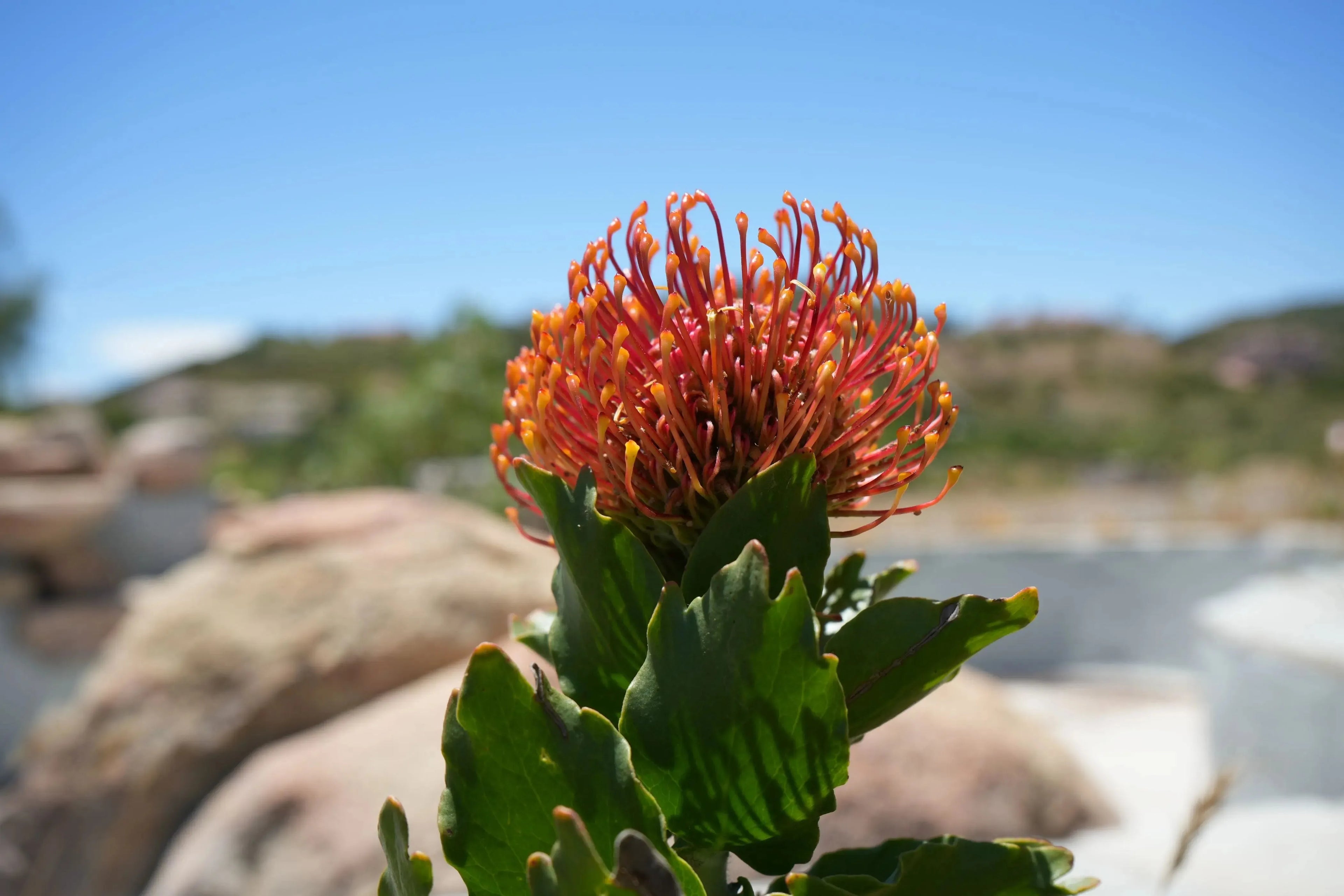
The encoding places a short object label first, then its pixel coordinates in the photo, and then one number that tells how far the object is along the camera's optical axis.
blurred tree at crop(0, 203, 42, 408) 20.06
